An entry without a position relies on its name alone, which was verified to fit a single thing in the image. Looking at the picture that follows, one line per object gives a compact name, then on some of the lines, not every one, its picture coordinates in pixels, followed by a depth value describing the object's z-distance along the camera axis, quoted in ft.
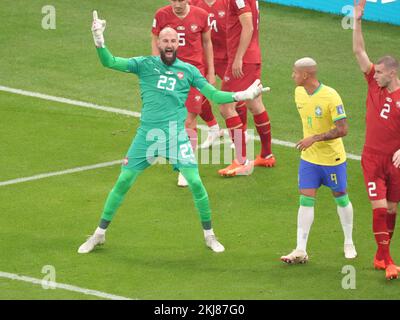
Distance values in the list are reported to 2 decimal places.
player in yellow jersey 43.04
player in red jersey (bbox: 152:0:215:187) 52.26
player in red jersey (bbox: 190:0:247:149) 57.06
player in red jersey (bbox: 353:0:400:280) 41.81
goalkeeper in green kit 44.70
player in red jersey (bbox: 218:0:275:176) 54.44
